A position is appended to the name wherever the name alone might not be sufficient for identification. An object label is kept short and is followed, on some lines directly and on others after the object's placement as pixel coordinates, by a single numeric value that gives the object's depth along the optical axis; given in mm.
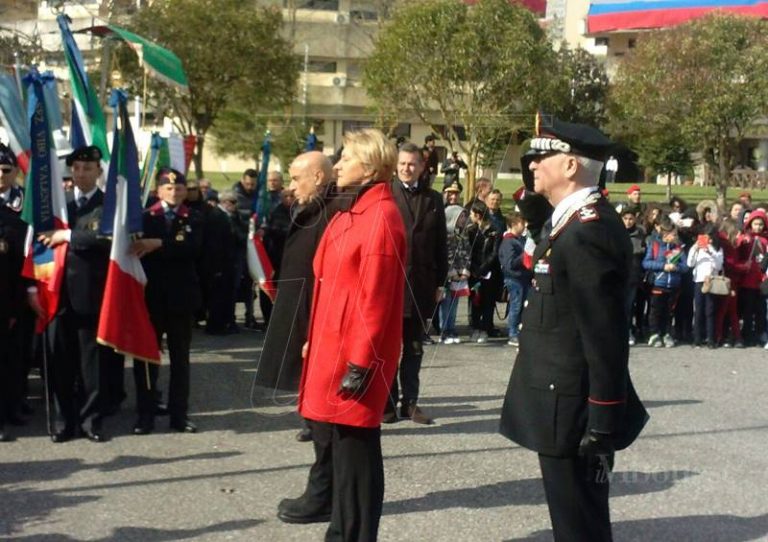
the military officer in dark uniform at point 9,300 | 7898
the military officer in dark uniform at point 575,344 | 4266
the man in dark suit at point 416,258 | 8094
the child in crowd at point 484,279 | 13430
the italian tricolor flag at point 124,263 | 7707
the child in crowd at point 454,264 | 9538
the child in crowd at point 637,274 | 14289
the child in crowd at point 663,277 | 14297
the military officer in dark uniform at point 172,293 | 8031
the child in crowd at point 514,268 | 13453
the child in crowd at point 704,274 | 14312
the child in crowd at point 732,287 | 14508
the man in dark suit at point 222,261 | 12555
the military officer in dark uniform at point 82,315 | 7758
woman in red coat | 5035
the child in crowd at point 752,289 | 14648
